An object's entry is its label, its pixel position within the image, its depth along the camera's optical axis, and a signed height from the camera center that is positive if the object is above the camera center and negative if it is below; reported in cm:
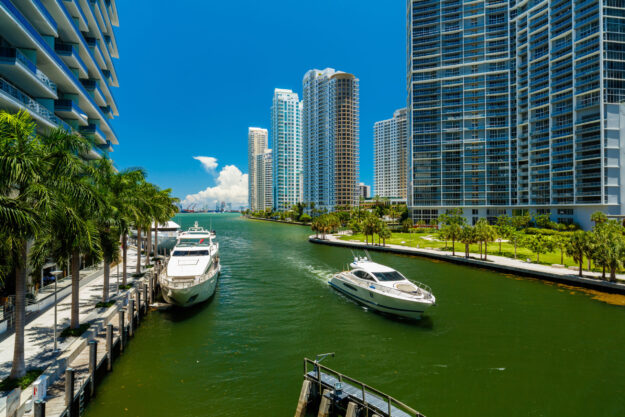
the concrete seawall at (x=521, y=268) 3216 -820
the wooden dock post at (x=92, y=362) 1393 -697
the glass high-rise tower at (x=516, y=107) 7475 +2997
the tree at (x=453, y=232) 5091 -408
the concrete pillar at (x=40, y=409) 1014 -661
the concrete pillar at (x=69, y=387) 1170 -682
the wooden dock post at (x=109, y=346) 1609 -724
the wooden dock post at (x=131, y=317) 2062 -736
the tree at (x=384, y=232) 6570 -519
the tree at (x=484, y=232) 4756 -389
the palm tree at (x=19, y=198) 988 +40
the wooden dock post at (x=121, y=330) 1844 -741
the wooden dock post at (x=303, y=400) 1263 -796
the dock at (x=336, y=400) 1122 -739
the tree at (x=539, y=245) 4291 -543
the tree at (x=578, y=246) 3353 -441
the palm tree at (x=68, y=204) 1288 +22
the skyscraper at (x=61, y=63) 2150 +1304
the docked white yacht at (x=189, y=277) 2536 -606
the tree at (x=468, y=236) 4841 -454
